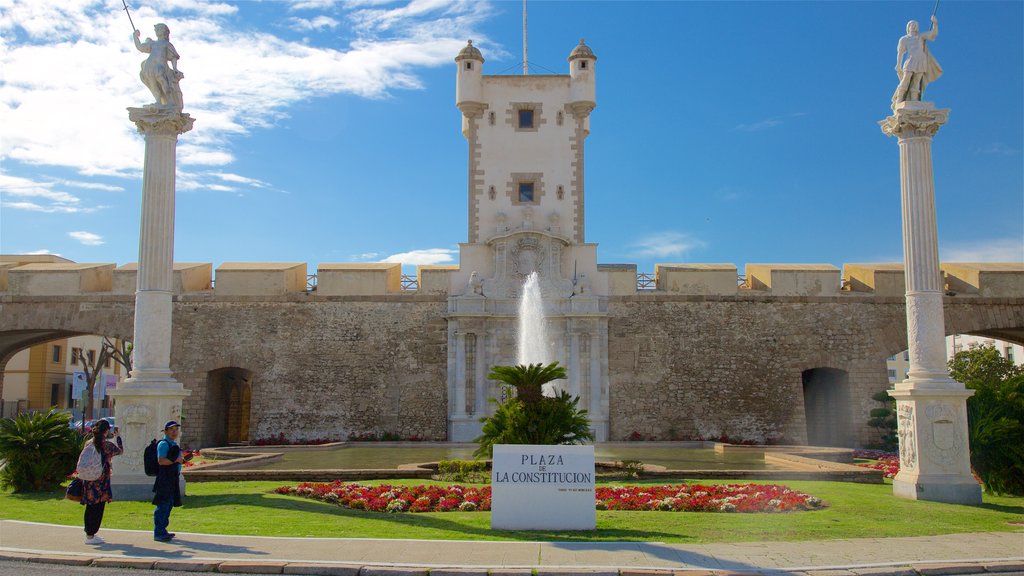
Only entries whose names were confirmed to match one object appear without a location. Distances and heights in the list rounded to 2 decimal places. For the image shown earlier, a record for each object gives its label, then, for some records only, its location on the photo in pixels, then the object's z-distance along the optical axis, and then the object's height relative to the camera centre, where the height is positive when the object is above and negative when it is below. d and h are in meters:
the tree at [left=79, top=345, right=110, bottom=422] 33.31 +0.16
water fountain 25.31 +1.88
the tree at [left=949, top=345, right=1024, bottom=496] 12.61 -0.77
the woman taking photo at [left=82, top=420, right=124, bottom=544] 8.69 -1.19
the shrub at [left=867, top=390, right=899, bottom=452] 23.08 -1.11
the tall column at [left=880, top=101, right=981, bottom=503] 12.02 +0.26
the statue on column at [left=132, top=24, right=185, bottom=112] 13.00 +5.03
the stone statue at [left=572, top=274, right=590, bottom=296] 25.52 +3.11
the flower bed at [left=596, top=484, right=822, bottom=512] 10.77 -1.57
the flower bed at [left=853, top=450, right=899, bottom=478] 15.65 -1.71
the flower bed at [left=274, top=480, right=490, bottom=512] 10.73 -1.58
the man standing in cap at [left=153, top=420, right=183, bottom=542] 8.73 -1.10
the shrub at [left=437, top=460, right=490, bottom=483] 13.68 -1.50
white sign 9.24 -1.16
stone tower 25.11 +4.79
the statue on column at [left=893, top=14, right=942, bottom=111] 13.11 +5.20
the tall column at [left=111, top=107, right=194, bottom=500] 11.90 +1.03
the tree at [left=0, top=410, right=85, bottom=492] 12.74 -1.10
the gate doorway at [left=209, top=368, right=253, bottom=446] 27.22 -0.66
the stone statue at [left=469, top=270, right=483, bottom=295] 25.58 +3.10
